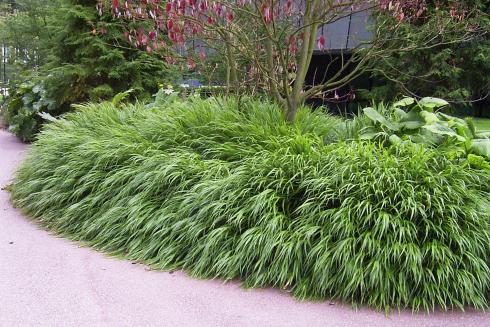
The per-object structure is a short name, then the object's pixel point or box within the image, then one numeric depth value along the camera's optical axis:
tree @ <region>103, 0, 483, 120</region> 4.97
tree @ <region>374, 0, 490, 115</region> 8.25
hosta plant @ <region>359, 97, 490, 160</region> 4.48
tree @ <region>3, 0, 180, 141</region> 10.11
